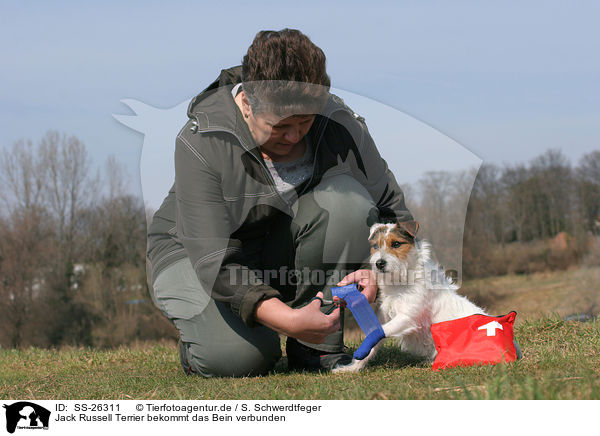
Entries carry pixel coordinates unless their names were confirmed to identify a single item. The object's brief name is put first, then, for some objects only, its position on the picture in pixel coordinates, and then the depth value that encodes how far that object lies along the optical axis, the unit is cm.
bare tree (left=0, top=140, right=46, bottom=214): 2194
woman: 348
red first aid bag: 373
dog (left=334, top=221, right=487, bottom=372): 434
